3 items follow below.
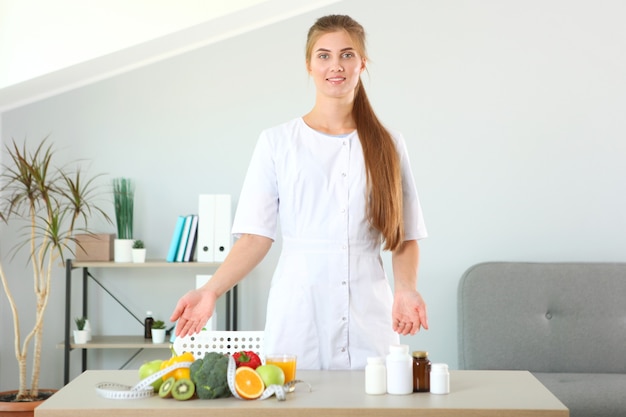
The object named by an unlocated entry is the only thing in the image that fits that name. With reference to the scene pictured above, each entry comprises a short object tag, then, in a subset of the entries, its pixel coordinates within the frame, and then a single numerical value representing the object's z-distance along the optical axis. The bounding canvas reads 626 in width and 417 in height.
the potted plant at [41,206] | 4.09
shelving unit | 4.15
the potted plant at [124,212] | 4.31
